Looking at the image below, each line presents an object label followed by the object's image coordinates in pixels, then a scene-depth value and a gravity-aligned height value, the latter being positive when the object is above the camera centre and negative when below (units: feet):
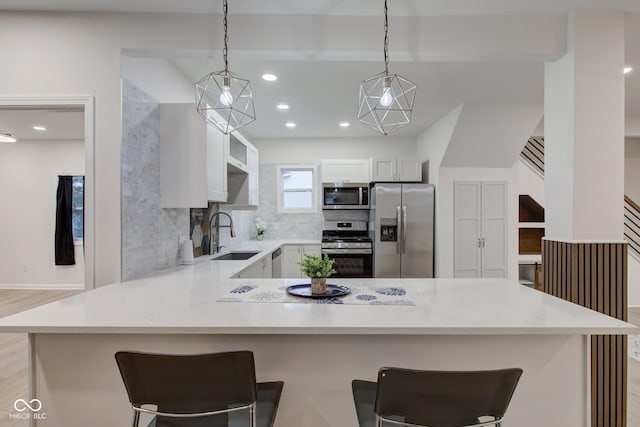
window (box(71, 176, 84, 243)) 18.14 +0.17
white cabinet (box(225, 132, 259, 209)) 12.12 +1.32
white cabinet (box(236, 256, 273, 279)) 9.25 -1.87
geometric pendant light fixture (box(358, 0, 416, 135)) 5.28 +4.05
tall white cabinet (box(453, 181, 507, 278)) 15.66 -0.85
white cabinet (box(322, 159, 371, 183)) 17.38 +2.11
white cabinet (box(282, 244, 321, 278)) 16.76 -2.20
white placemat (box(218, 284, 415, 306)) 5.53 -1.47
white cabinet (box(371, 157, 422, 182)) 16.78 +2.05
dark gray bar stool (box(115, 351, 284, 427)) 3.43 -1.79
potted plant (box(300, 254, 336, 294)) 5.90 -1.08
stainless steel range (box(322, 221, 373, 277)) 16.38 -2.17
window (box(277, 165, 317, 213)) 19.11 +1.19
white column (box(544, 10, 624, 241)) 7.04 +1.79
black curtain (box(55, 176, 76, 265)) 17.89 -0.68
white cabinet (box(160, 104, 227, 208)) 8.50 +1.33
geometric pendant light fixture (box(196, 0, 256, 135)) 5.39 +3.82
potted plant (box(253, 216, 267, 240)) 18.43 -0.93
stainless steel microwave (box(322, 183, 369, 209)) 17.33 +0.78
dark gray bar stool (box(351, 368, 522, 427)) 3.24 -1.83
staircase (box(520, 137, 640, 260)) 16.64 +0.33
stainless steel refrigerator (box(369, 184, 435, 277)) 15.81 -0.92
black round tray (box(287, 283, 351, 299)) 5.79 -1.44
